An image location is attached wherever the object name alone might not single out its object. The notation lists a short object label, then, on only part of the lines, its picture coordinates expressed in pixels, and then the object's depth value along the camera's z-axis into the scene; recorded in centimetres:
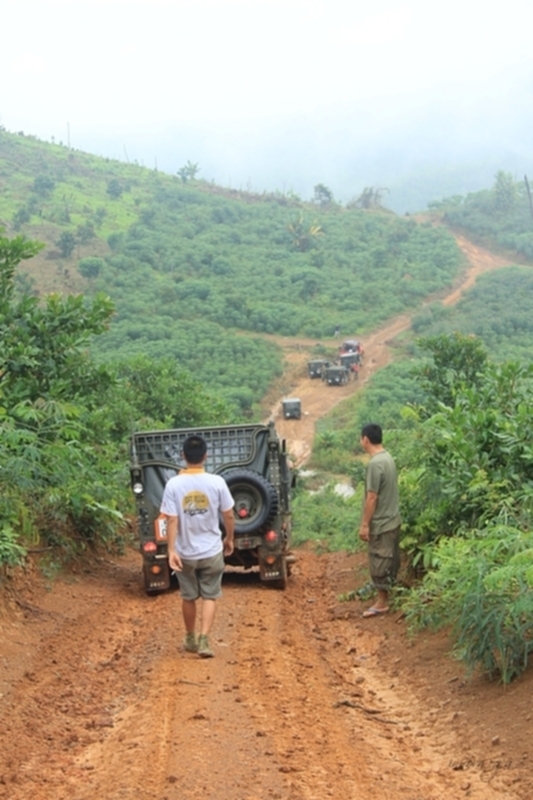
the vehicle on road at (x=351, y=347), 6631
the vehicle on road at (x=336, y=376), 6079
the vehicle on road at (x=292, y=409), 5478
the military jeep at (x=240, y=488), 1140
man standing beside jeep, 892
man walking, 699
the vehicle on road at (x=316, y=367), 6309
